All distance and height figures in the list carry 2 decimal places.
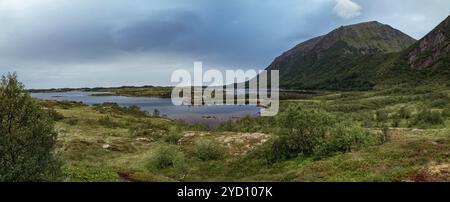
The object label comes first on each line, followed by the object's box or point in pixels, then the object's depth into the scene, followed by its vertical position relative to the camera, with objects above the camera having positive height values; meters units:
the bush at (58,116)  93.59 -6.38
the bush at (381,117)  85.08 -6.15
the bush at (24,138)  19.98 -2.48
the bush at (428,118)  72.36 -5.38
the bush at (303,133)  45.56 -5.08
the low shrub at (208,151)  53.88 -8.24
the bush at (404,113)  87.28 -5.39
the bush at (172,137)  70.81 -8.52
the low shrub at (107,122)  91.84 -7.69
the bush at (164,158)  49.22 -8.35
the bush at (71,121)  89.88 -7.18
